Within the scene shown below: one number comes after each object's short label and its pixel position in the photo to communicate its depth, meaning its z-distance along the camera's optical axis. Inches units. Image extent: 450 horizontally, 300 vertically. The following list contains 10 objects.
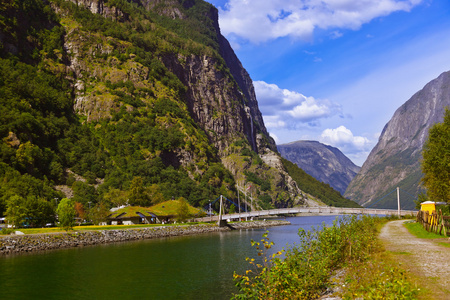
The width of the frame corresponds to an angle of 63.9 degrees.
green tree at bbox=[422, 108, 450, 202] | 1903.1
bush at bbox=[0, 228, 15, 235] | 2871.6
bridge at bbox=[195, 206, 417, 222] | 5886.3
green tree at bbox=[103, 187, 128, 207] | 5807.1
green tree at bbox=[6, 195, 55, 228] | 3267.7
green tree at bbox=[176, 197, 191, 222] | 5319.9
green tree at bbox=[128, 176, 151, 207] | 5821.9
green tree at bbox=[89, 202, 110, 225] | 4638.3
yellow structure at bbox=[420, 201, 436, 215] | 2600.9
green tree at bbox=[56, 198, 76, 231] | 3346.5
